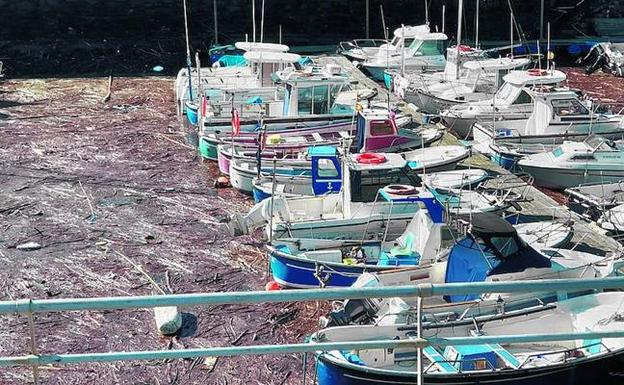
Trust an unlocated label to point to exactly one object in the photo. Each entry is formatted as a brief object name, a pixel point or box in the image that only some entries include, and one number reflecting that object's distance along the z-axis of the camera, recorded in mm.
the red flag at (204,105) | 20894
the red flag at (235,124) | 19031
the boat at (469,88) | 23078
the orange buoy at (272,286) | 13364
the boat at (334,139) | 17969
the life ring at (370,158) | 14555
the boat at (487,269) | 10828
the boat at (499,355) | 9438
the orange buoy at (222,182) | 18828
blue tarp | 11023
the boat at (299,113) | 19719
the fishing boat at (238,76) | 22656
